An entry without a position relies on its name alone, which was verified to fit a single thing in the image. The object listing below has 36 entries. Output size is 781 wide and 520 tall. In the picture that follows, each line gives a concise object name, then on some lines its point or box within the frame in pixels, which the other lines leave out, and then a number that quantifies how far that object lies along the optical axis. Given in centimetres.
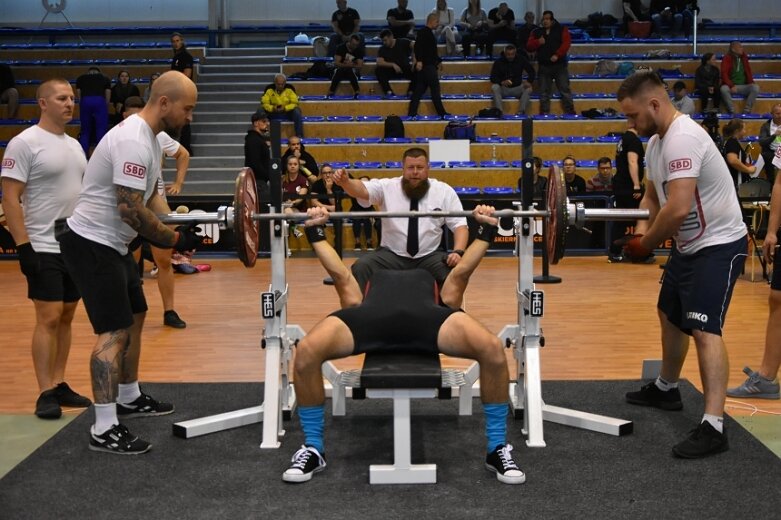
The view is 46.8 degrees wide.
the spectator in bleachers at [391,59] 1464
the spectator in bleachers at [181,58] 1441
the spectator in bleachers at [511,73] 1444
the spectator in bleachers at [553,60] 1419
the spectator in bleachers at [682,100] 1316
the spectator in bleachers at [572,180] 1085
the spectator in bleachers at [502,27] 1569
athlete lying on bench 373
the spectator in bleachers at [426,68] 1388
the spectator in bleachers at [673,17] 1698
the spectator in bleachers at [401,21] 1558
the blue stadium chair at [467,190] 1207
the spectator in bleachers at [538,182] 1073
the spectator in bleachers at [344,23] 1558
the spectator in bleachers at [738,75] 1432
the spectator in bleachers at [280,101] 1342
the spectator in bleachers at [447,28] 1602
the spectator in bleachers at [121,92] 1359
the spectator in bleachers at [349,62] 1456
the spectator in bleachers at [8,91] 1462
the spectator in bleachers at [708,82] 1420
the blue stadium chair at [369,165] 1259
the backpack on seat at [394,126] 1340
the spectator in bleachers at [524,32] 1512
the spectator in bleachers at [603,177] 1097
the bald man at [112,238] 397
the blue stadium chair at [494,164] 1284
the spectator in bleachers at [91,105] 1258
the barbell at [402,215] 396
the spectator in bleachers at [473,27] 1590
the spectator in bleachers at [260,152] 1098
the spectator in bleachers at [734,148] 1002
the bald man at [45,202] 445
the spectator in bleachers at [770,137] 1125
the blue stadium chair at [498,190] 1186
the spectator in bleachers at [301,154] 1105
